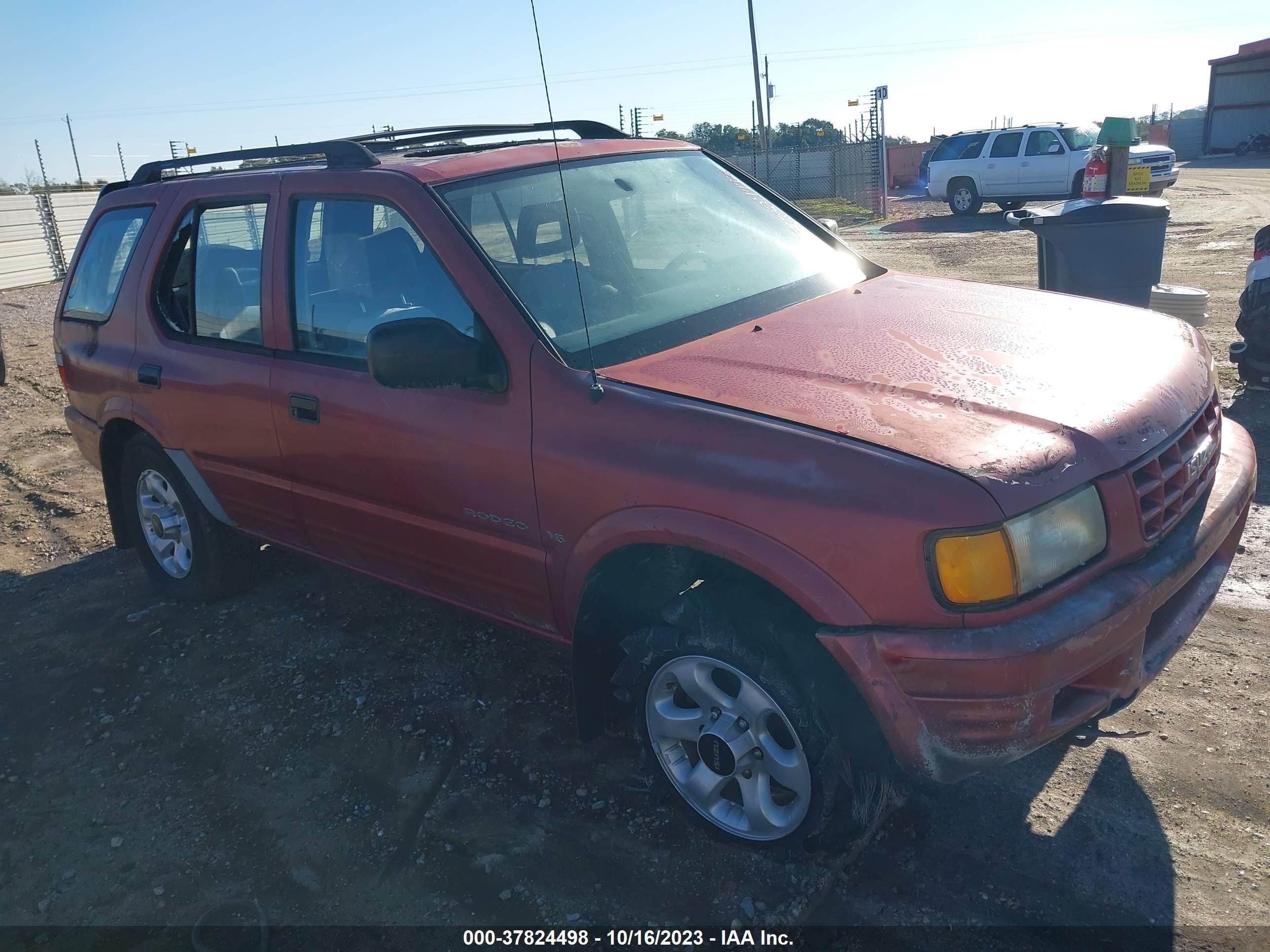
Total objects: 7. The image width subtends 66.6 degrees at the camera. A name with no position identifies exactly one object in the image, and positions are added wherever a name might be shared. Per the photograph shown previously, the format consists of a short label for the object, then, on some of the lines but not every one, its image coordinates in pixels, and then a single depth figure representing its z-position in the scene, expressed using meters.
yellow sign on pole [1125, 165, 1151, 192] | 12.34
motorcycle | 36.06
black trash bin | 5.98
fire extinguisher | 7.38
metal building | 37.91
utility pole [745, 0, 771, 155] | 30.62
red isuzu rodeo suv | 2.21
